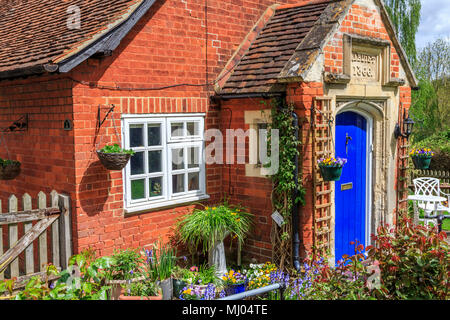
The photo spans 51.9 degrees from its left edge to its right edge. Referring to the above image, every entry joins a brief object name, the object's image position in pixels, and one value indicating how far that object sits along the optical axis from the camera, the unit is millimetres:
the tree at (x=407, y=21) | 21953
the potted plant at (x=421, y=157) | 8281
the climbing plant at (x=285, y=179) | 6684
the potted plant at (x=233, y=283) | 6273
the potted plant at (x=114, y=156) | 5832
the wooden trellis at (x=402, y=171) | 8523
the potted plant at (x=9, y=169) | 6855
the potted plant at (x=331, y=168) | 6426
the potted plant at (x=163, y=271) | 6094
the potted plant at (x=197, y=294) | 5891
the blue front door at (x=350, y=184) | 7719
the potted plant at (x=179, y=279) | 6254
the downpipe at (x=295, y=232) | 6734
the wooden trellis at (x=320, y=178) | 6707
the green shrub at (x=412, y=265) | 3992
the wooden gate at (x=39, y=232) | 5484
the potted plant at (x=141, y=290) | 5629
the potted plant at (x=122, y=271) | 5746
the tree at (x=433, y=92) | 22172
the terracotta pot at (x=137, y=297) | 5105
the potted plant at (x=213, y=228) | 6688
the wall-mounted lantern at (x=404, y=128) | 8305
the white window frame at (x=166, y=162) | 6543
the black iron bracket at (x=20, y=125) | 6961
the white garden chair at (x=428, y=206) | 10099
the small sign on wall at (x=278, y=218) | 6852
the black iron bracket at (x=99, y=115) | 6113
